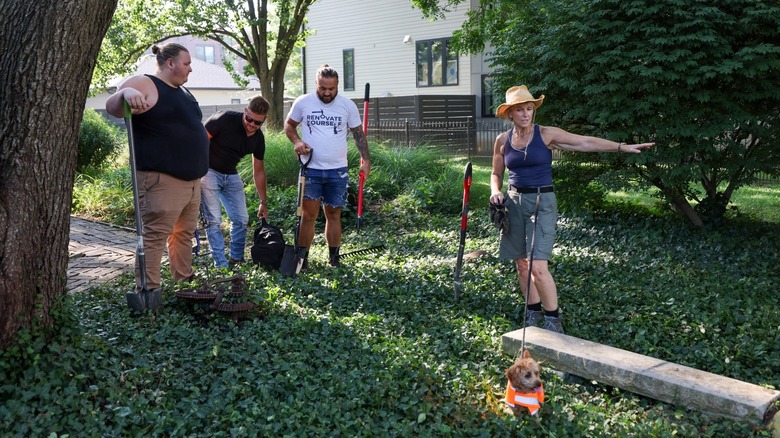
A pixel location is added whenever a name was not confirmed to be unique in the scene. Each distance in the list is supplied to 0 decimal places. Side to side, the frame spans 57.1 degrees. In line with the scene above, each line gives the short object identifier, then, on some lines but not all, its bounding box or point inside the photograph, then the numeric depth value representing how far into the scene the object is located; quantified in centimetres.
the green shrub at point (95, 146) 1467
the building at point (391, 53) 2225
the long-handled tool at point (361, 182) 856
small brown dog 387
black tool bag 694
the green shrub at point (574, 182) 889
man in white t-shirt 698
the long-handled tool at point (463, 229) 598
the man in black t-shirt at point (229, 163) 693
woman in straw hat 535
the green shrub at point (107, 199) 1073
